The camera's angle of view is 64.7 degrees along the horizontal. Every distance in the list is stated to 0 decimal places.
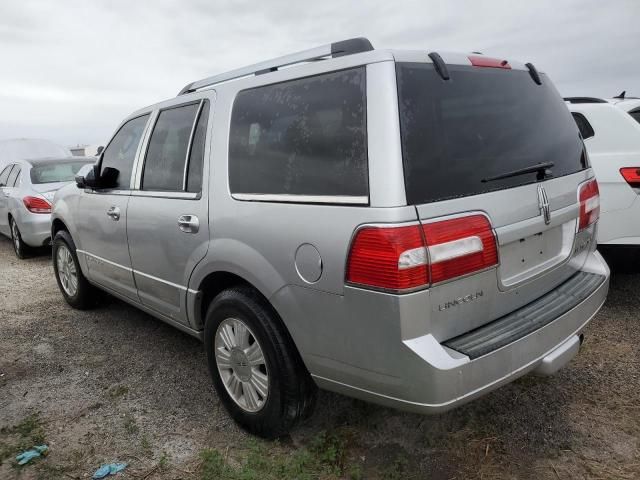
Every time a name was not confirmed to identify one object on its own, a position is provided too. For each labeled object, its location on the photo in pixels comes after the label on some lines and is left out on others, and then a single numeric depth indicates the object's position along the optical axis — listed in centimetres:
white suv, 378
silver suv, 188
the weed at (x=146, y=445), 259
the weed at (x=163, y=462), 247
